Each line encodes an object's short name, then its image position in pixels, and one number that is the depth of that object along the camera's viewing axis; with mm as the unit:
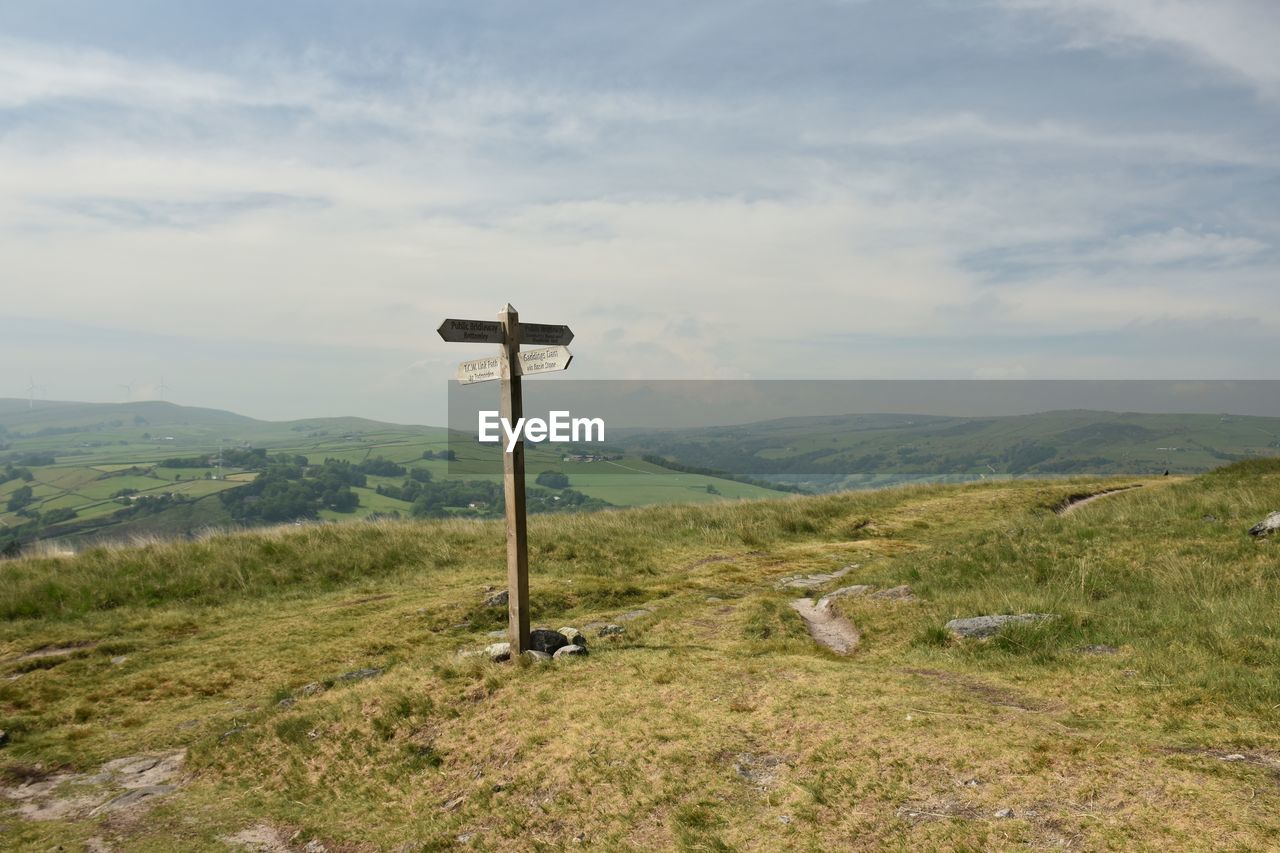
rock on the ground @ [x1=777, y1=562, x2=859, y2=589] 20312
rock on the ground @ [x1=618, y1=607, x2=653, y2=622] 16875
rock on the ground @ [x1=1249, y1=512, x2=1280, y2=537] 16189
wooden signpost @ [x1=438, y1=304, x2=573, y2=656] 12461
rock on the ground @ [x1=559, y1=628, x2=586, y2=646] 13650
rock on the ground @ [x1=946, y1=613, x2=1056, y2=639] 12539
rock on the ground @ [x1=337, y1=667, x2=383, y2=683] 13823
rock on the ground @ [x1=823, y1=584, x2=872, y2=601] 16969
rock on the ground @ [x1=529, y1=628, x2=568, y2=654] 13320
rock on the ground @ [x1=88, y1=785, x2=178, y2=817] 9820
